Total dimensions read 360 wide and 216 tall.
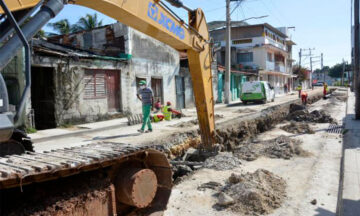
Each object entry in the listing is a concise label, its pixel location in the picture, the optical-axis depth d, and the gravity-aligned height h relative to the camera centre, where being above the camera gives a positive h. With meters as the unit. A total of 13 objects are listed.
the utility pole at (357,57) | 12.69 +1.08
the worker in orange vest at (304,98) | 22.02 -1.07
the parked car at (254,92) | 24.23 -0.57
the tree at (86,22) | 34.28 +7.57
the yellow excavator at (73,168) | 2.49 -0.79
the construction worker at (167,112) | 14.53 -1.17
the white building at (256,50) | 40.75 +4.74
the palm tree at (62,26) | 32.88 +7.01
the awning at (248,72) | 26.81 +1.39
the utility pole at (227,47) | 23.61 +2.91
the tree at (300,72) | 64.12 +2.37
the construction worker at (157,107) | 16.33 -1.02
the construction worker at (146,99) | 10.27 -0.37
